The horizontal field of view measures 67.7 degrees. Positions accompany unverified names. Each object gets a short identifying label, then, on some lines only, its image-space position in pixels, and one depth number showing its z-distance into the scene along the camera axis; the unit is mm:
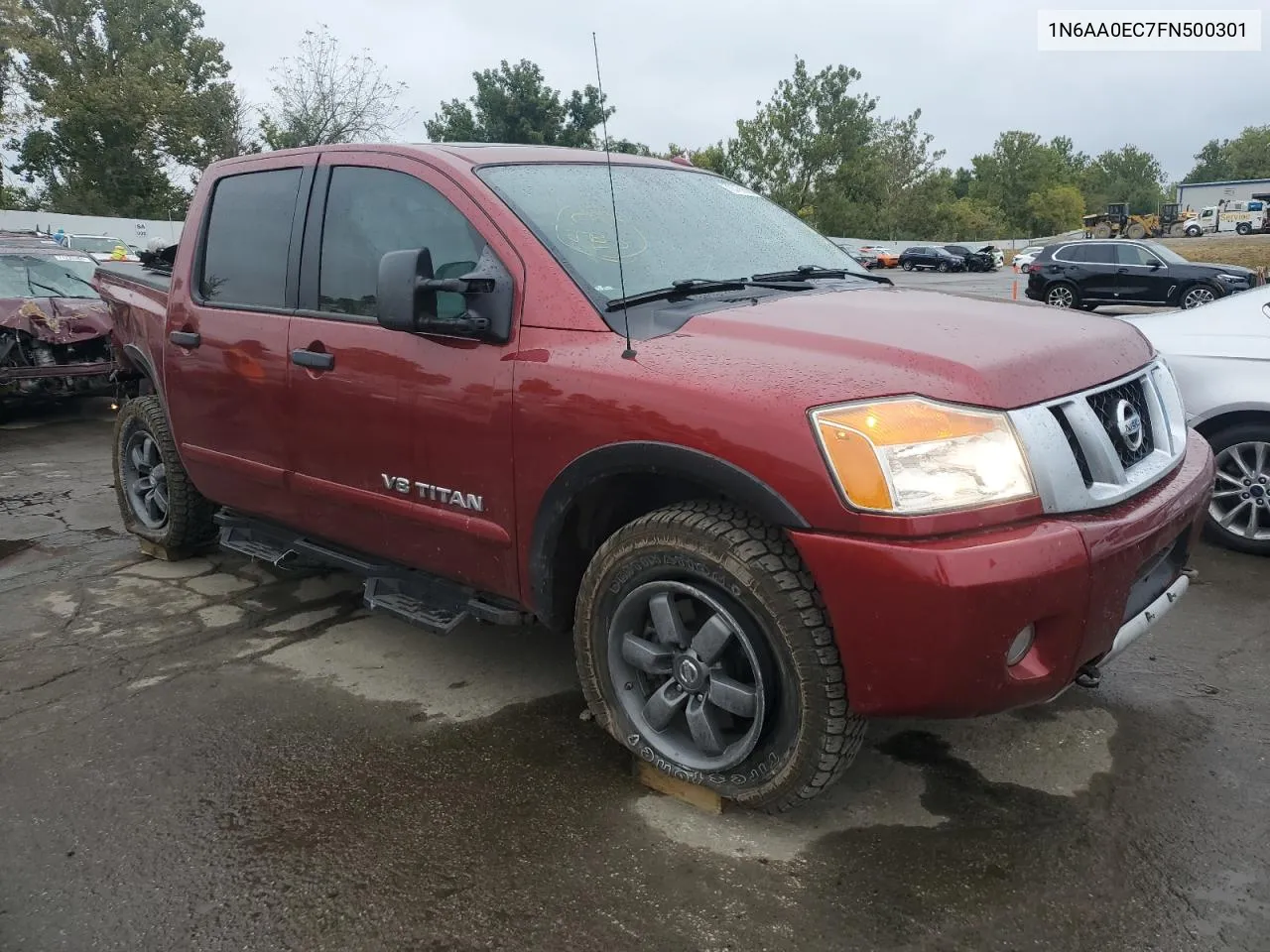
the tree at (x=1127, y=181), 100688
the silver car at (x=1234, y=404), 4680
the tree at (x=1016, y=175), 86875
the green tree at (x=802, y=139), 63844
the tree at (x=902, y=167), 71062
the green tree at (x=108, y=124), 35062
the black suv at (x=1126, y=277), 18484
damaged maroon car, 8820
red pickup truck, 2168
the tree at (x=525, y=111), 42438
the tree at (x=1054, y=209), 82688
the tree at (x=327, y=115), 25688
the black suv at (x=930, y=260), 48094
